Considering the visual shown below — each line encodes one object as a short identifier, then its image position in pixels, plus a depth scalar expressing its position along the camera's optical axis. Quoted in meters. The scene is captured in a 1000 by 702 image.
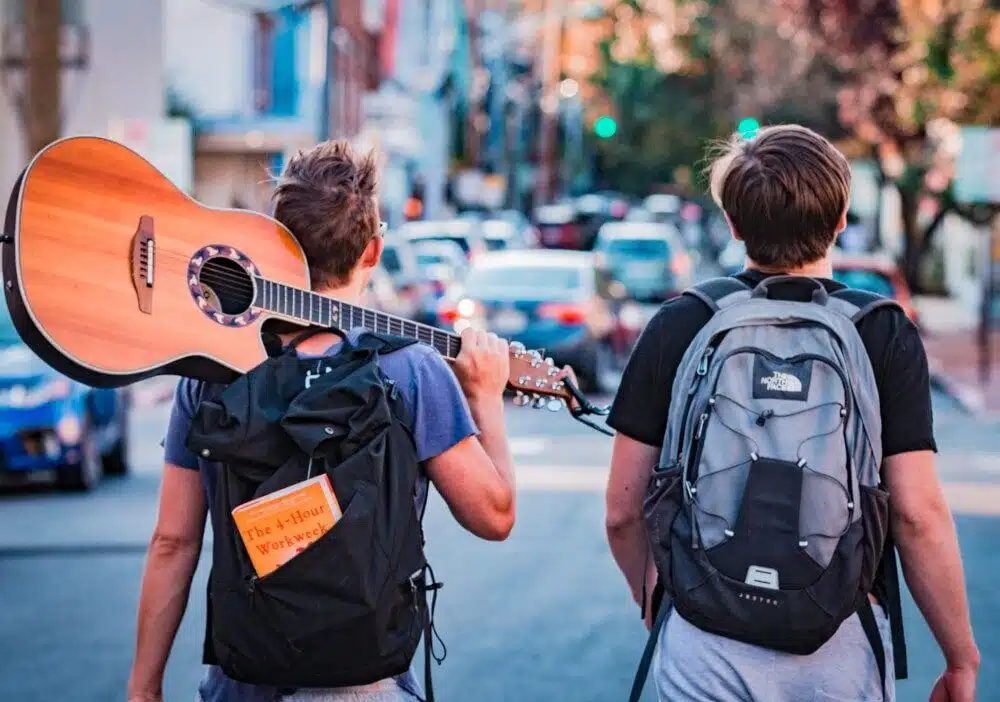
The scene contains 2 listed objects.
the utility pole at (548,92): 96.00
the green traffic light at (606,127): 46.06
